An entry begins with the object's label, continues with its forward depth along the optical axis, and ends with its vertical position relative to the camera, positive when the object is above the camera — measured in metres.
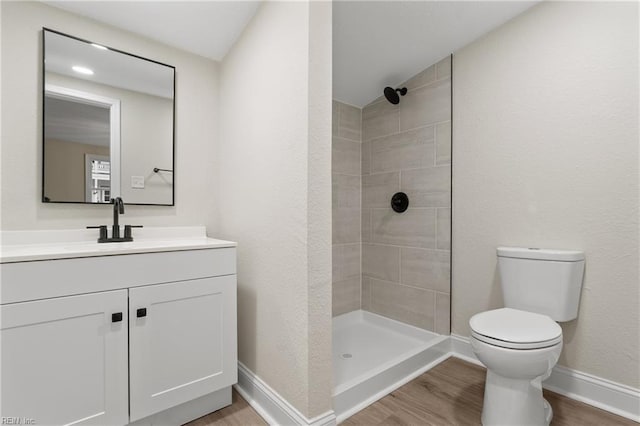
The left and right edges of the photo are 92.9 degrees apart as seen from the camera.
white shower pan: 1.55 -0.96
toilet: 1.26 -0.52
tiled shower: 2.24 +0.07
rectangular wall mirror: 1.56 +0.50
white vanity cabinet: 1.08 -0.51
